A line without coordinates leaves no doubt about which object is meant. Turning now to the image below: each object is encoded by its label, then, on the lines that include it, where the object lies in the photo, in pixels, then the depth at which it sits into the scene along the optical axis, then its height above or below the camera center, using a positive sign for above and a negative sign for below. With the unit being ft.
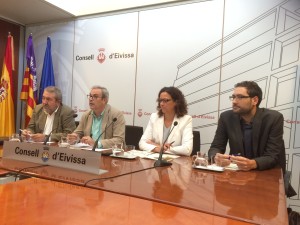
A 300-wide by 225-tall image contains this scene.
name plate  5.23 -1.30
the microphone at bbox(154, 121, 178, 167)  6.20 -1.45
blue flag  15.33 +1.02
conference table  3.17 -1.38
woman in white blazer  8.38 -0.95
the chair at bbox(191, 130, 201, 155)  9.43 -1.45
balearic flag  15.06 +0.61
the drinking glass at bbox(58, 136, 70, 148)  7.25 -1.31
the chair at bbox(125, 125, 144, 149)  10.45 -1.44
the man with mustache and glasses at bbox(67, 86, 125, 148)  9.39 -0.90
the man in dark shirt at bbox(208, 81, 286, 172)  7.07 -0.73
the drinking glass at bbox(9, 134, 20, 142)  7.39 -1.27
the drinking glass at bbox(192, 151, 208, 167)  6.25 -1.34
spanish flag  14.67 -0.18
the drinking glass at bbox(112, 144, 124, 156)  7.11 -1.39
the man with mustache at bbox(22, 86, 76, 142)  10.68 -0.98
